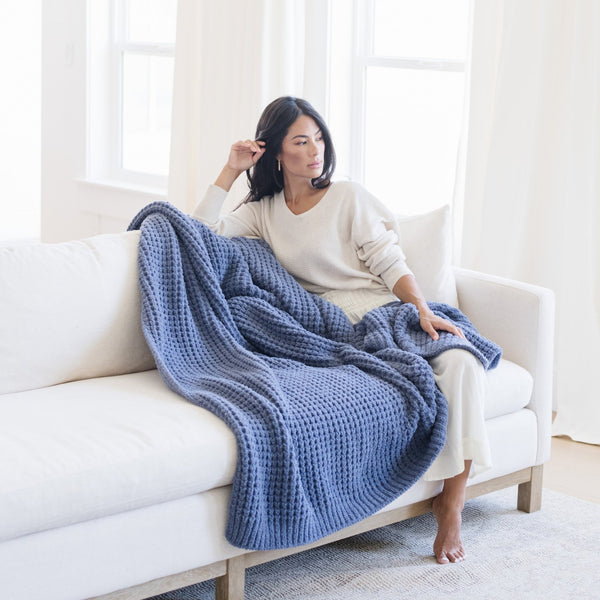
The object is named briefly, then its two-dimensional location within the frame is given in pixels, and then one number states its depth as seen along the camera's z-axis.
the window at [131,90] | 4.79
